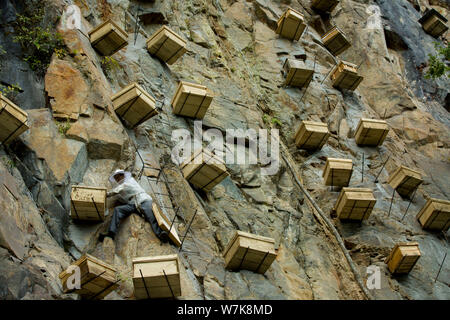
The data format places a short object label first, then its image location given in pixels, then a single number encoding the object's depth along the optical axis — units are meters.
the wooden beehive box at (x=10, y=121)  8.83
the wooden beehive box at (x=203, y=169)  10.73
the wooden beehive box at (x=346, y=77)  16.31
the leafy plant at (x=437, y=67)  17.45
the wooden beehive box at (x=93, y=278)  8.12
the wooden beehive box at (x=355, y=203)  12.52
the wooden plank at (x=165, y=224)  9.46
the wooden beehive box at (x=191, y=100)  12.02
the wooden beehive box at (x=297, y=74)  15.46
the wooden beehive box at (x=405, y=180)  13.83
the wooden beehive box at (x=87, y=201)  9.17
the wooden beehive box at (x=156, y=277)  8.32
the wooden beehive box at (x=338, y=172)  13.12
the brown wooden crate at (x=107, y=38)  12.02
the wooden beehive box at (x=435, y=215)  13.19
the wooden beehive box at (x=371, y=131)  14.74
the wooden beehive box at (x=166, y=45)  13.05
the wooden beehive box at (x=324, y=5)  19.03
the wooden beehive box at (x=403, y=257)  11.84
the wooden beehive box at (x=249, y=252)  9.85
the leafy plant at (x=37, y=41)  11.12
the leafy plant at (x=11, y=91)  10.25
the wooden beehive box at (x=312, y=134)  14.05
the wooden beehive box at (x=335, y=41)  17.69
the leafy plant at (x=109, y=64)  12.17
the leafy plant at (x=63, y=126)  10.21
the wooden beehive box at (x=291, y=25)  16.77
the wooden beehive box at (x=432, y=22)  21.44
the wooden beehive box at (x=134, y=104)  10.95
